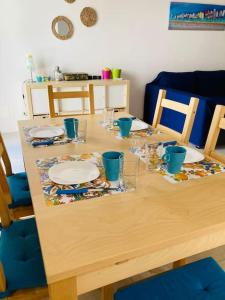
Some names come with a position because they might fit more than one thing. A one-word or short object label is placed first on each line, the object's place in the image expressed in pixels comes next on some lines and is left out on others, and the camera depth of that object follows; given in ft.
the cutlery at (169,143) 4.20
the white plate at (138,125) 5.14
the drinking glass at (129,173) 2.98
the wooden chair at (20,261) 2.80
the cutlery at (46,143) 4.22
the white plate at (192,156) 3.62
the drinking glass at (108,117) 5.41
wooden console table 10.59
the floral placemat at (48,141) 4.26
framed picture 12.75
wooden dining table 2.00
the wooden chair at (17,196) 4.16
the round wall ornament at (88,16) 11.29
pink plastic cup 11.84
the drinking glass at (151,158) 3.47
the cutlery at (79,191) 2.82
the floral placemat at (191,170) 3.20
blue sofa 9.62
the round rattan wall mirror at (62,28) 11.08
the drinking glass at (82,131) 4.54
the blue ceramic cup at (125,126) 4.55
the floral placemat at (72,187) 2.72
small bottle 11.28
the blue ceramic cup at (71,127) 4.42
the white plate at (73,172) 3.07
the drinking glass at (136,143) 4.04
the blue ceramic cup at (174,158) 3.13
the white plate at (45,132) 4.63
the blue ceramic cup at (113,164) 2.91
